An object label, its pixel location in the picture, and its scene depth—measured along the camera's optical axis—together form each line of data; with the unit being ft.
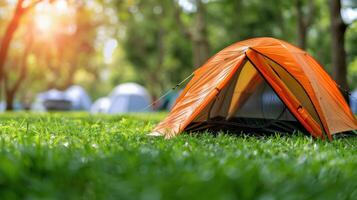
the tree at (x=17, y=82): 62.90
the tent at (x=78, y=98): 98.84
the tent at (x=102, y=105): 79.20
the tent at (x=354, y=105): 87.04
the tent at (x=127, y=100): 76.33
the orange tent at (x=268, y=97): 21.07
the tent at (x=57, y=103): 79.61
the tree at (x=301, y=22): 57.88
